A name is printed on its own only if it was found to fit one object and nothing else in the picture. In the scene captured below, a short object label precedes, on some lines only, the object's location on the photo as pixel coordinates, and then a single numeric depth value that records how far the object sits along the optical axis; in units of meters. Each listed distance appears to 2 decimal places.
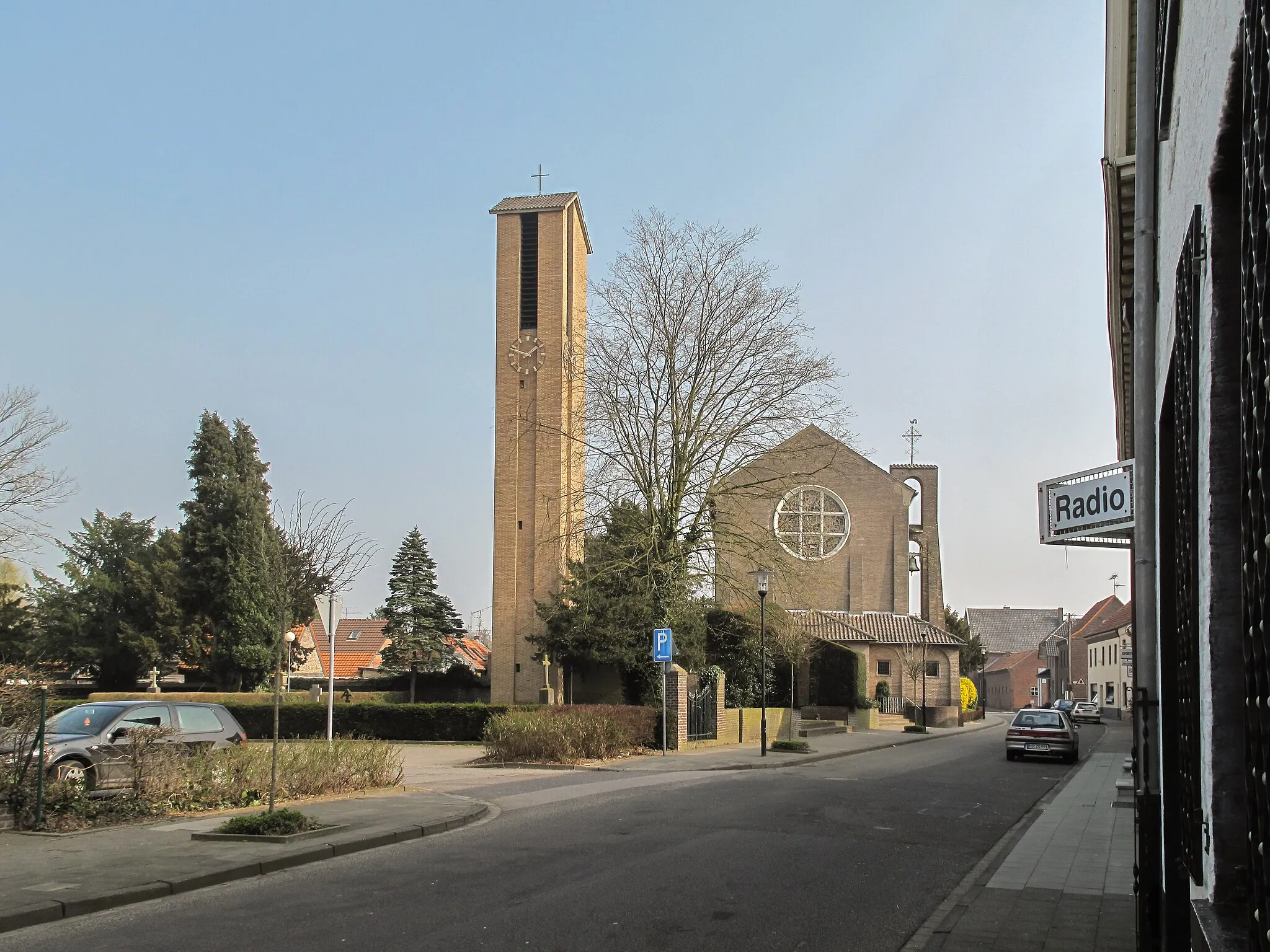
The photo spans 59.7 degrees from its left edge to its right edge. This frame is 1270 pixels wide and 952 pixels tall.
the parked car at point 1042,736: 29.69
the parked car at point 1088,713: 64.56
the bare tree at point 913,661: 53.56
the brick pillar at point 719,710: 32.59
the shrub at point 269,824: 11.87
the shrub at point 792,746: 30.25
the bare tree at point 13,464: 29.39
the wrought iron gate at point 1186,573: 4.25
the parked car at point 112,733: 13.91
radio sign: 6.57
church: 33.59
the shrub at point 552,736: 24.19
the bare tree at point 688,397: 31.98
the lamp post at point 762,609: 27.62
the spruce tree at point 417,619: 55.06
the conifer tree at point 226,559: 49.53
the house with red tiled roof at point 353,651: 72.69
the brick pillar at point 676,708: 29.31
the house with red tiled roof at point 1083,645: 99.44
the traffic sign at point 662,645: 26.56
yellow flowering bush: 64.50
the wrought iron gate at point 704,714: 30.88
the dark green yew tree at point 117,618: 50.06
